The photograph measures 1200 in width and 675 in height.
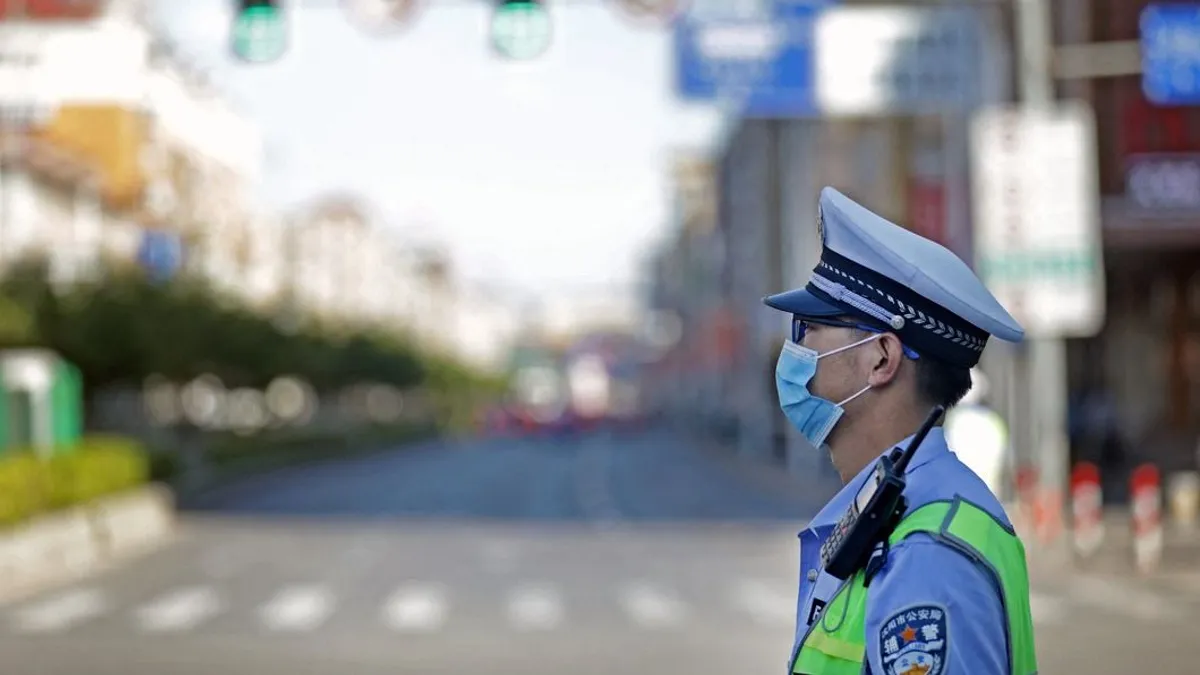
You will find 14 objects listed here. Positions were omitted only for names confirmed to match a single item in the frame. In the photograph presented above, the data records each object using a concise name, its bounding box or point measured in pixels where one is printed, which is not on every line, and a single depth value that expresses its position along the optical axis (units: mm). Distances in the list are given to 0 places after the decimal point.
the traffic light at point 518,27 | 15305
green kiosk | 29453
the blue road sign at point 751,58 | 21969
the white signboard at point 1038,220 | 20125
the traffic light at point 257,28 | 15711
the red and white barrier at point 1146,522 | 19250
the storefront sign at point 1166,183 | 36250
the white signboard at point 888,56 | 21766
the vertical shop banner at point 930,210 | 34344
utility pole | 20938
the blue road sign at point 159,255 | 54747
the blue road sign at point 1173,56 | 21344
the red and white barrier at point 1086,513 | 20031
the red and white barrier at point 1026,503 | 21094
